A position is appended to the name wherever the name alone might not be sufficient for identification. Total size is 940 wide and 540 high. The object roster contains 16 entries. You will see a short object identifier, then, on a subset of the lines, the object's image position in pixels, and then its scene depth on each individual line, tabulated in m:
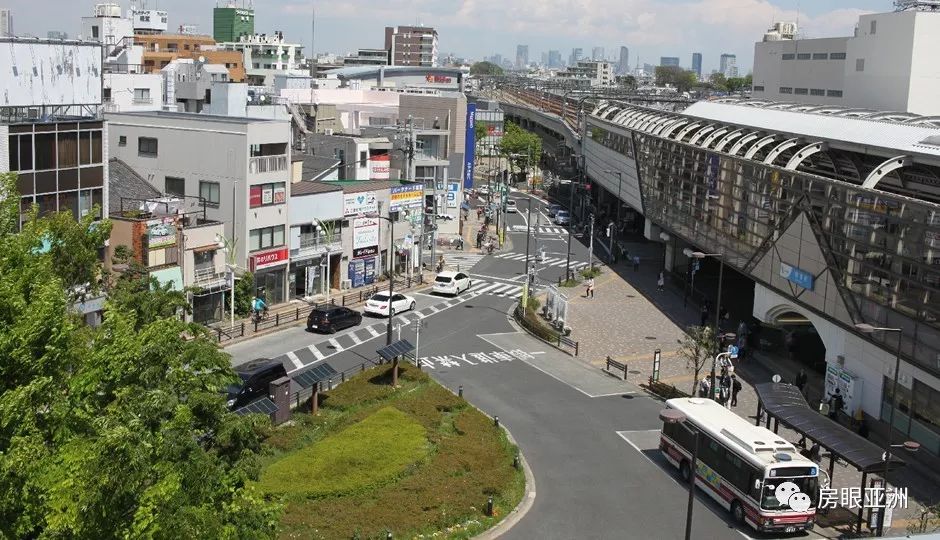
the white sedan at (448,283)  50.22
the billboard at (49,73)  33.28
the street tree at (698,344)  33.06
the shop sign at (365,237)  49.50
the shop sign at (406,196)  53.19
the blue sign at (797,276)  35.73
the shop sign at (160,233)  37.81
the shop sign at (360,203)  48.97
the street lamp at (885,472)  22.17
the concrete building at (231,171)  42.78
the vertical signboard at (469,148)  79.21
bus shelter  22.83
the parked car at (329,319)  40.94
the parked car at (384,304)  44.34
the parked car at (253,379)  29.20
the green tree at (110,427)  12.40
